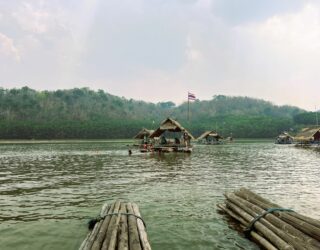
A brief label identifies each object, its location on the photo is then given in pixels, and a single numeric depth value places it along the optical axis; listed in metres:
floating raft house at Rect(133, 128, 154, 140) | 78.12
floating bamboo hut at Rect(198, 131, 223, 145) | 96.98
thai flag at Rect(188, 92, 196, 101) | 66.81
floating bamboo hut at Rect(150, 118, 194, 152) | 50.11
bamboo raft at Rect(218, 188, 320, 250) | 7.58
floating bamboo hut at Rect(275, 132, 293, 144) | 104.75
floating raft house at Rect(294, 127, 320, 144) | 77.01
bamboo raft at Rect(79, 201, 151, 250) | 7.77
